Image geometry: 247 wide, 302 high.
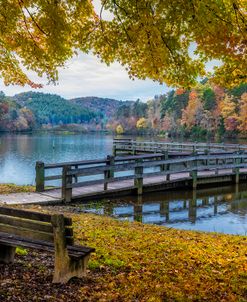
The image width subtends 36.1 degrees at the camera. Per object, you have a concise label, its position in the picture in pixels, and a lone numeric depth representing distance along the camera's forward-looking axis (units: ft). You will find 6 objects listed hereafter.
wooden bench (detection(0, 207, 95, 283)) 16.52
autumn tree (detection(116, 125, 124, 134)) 505.25
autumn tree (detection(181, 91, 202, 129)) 319.88
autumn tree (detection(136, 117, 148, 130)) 444.55
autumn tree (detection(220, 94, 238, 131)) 268.00
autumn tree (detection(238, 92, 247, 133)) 246.78
